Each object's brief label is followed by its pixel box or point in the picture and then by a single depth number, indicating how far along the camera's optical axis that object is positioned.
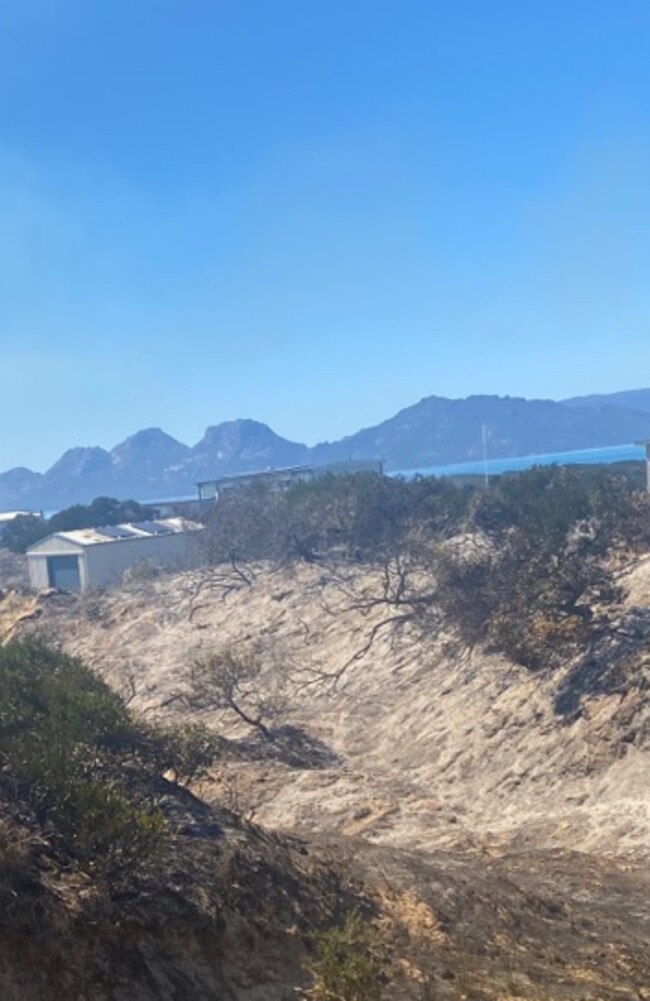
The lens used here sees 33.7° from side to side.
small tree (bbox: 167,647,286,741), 23.86
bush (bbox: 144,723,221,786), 15.94
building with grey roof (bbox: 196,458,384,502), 63.80
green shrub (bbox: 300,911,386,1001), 8.11
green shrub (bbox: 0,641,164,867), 9.73
